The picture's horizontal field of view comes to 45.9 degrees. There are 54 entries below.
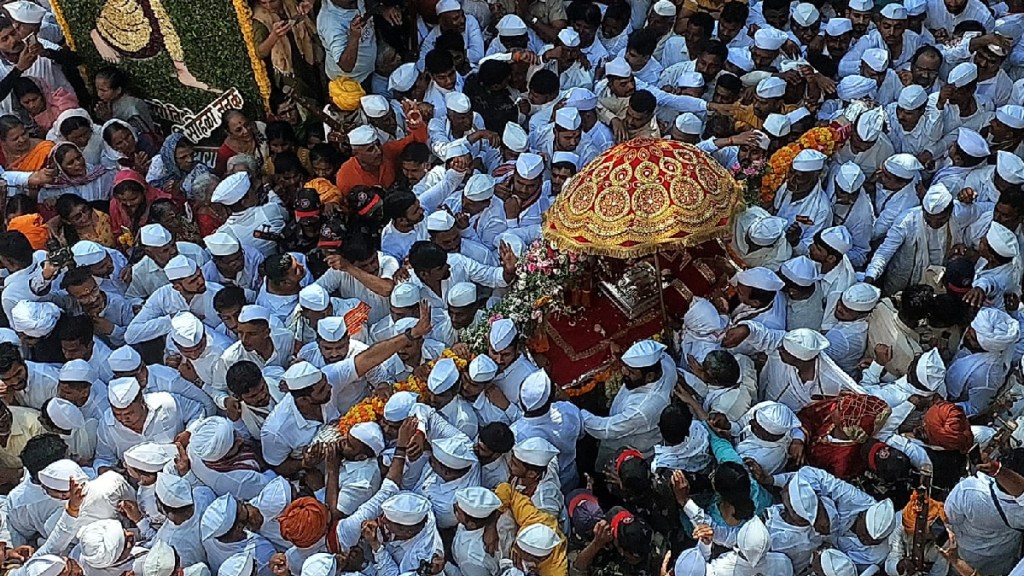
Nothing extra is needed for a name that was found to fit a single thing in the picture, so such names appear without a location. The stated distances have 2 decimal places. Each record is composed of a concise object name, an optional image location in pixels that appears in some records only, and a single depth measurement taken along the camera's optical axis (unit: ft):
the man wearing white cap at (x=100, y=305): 27.09
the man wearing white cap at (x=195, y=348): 25.29
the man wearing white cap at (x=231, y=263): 27.48
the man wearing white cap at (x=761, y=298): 25.27
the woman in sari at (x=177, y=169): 31.30
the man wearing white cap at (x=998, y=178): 27.50
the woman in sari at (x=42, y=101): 32.89
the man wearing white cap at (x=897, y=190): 28.19
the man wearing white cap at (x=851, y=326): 24.90
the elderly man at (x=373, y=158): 30.22
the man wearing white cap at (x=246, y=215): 28.96
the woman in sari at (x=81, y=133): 31.53
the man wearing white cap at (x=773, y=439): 22.26
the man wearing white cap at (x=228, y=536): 21.52
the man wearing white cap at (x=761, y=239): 26.78
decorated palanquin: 24.95
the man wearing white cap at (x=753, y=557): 19.62
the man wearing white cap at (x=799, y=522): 20.68
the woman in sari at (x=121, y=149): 31.78
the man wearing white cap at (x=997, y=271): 25.32
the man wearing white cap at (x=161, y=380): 25.31
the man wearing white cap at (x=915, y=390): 23.18
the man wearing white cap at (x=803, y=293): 25.49
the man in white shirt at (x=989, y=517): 20.18
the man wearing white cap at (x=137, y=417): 24.08
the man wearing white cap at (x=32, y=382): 25.57
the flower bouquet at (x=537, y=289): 26.48
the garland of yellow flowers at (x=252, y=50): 31.86
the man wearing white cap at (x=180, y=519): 21.75
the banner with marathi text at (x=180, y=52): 32.40
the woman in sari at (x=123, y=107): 33.55
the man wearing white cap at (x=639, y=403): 23.32
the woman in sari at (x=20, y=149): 31.63
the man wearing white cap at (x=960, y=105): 29.81
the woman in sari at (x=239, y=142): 31.71
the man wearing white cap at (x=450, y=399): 23.53
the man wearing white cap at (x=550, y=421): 23.04
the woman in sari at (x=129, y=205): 30.12
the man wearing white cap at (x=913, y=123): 29.66
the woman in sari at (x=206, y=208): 29.89
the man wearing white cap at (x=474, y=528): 21.17
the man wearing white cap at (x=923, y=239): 27.63
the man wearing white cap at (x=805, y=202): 27.91
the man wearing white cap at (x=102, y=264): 27.71
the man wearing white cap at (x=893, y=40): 32.76
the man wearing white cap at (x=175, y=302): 26.71
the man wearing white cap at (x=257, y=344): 25.29
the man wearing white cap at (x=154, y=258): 27.89
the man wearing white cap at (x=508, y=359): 24.02
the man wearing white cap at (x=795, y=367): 23.76
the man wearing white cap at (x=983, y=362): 23.66
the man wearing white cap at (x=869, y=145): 29.63
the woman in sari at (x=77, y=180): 30.76
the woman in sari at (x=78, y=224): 29.42
